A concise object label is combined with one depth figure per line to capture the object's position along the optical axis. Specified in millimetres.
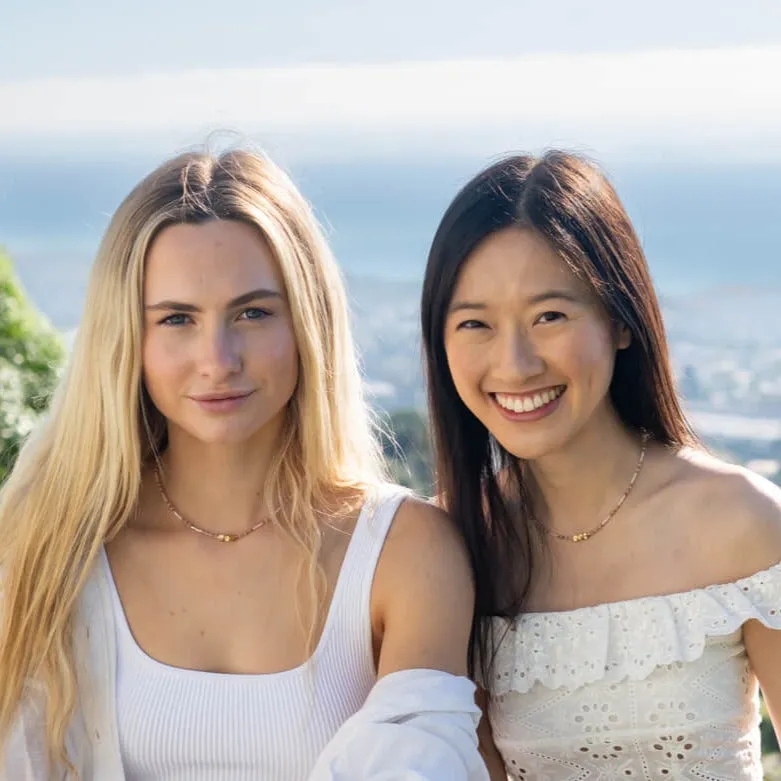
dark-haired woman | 2322
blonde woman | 2314
